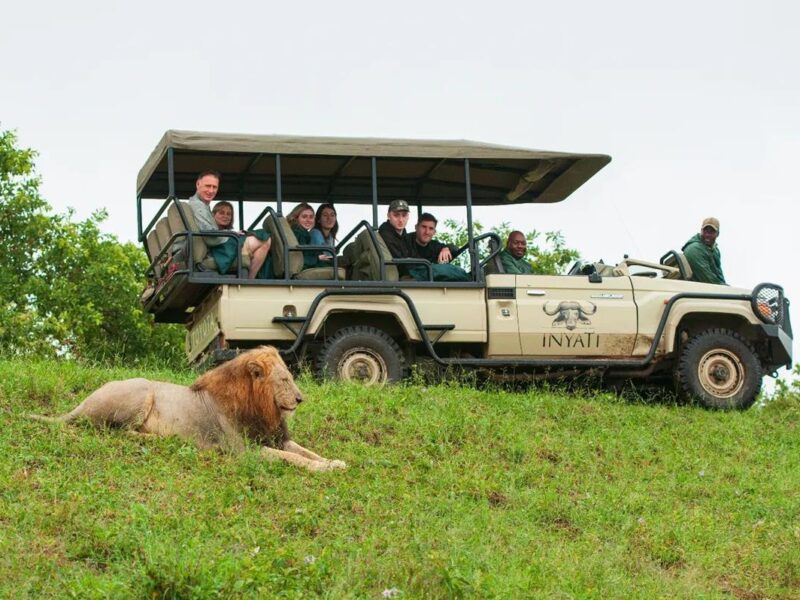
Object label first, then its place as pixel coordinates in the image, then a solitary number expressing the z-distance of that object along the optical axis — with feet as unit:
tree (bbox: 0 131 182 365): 90.68
